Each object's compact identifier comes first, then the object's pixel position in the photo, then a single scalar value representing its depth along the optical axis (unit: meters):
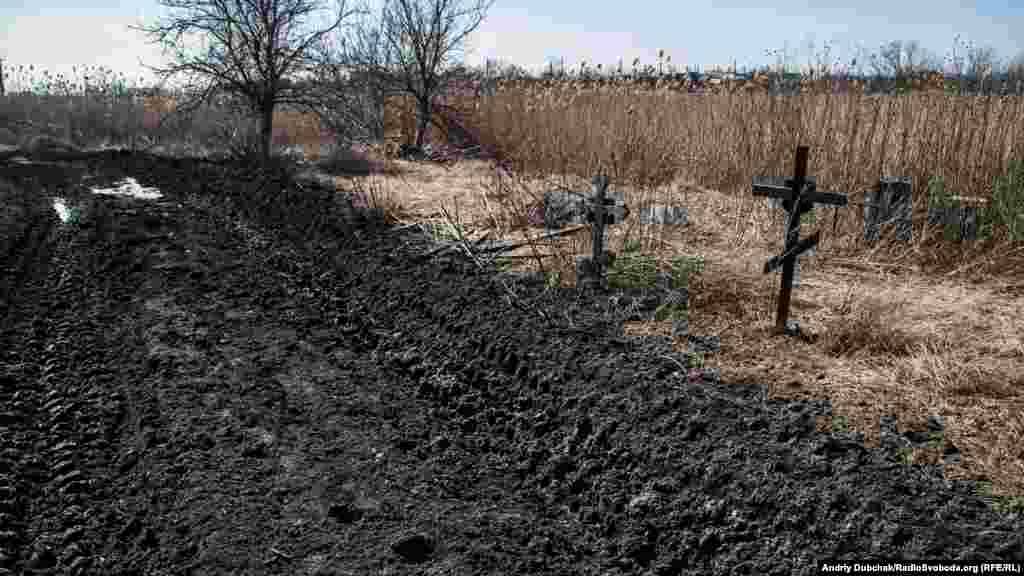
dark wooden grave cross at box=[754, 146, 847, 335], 4.14
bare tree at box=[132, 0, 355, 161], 11.83
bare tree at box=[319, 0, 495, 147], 13.91
